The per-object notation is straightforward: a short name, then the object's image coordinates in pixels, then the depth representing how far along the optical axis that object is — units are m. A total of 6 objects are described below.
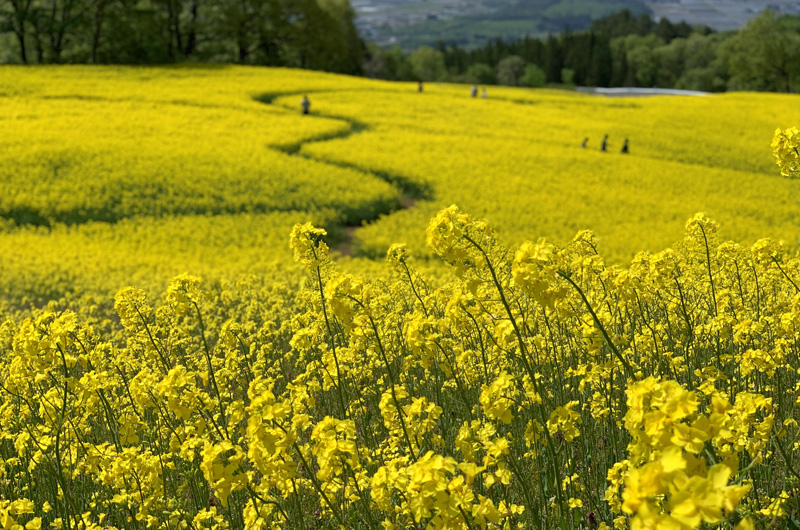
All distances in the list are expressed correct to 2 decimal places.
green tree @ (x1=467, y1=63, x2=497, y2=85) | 110.62
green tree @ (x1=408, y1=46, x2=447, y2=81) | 115.21
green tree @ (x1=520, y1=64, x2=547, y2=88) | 97.88
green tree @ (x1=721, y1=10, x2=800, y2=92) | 60.44
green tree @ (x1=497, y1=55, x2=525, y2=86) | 109.19
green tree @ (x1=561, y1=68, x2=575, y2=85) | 101.57
